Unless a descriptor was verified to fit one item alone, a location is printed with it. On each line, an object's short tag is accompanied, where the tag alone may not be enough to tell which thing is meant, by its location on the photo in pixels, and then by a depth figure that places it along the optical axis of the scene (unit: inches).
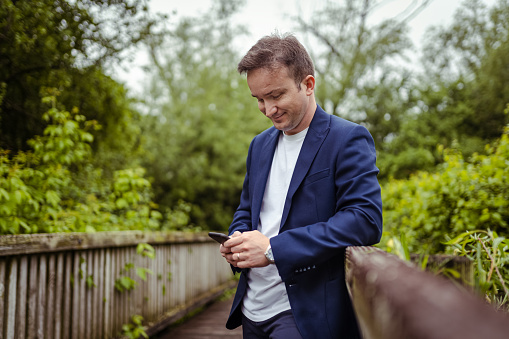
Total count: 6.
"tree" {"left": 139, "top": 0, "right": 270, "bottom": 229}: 652.1
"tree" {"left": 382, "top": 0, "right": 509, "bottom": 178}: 671.8
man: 59.8
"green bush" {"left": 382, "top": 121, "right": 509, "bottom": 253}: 140.8
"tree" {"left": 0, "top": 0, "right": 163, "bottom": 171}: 207.6
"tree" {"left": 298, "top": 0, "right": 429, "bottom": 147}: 674.8
